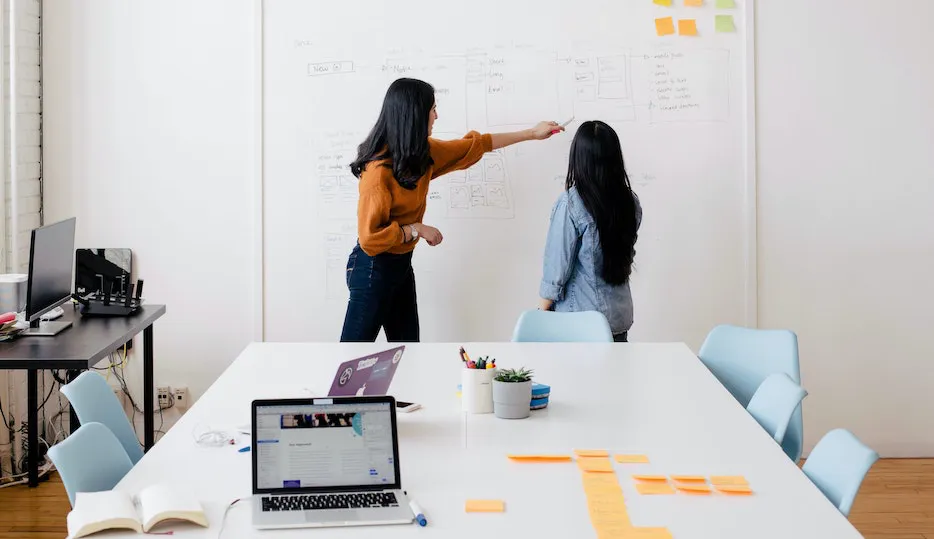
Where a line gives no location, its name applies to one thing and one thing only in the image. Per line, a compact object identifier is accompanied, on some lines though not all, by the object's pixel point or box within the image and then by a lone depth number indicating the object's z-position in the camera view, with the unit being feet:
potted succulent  8.23
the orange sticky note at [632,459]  7.29
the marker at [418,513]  6.16
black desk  10.25
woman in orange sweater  12.14
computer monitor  11.43
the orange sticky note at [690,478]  6.88
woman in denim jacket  11.92
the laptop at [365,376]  8.00
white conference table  6.22
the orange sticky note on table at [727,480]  6.86
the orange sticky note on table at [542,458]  7.29
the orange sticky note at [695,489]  6.70
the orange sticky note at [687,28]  14.35
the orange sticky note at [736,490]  6.67
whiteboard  14.40
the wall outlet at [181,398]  14.99
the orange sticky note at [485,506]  6.37
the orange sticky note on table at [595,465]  7.07
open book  5.88
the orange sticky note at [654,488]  6.70
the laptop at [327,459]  6.43
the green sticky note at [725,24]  14.34
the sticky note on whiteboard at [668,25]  14.34
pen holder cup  8.41
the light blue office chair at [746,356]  10.40
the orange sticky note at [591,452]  7.39
